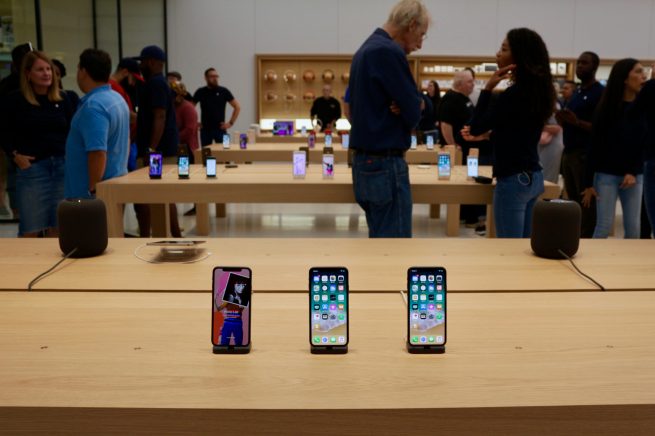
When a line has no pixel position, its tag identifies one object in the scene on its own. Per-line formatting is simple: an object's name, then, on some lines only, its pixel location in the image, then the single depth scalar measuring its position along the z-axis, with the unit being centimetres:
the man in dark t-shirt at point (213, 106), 934
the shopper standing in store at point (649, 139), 375
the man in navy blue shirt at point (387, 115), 300
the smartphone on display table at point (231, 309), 132
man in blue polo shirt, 335
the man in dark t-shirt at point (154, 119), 507
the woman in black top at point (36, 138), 393
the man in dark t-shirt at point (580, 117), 512
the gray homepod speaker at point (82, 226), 206
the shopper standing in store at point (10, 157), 420
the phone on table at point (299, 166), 412
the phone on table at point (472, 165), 404
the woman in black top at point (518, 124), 292
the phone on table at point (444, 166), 398
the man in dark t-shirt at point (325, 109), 1038
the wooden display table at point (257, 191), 381
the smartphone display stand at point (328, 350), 132
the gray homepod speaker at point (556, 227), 207
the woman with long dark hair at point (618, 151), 407
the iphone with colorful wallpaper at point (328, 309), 133
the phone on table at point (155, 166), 401
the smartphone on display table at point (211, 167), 414
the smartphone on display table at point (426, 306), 133
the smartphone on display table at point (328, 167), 414
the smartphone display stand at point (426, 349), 133
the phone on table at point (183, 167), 408
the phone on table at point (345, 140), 616
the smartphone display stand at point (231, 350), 132
